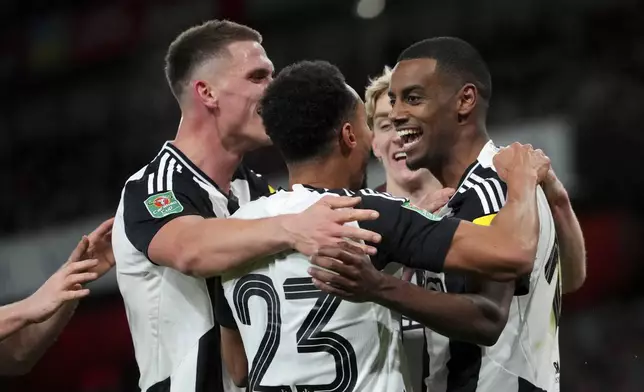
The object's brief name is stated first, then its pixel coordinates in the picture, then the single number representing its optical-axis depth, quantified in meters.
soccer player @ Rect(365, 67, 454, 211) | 8.64
